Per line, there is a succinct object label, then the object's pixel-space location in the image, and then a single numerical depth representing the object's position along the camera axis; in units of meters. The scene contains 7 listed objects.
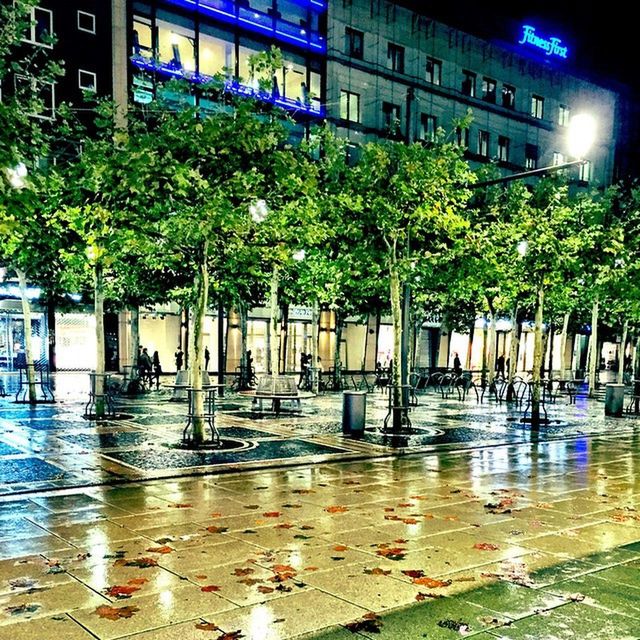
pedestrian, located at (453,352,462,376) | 32.94
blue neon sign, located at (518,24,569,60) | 50.19
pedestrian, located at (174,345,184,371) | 33.47
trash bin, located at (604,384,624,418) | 20.45
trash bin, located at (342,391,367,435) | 14.50
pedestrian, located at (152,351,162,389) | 25.47
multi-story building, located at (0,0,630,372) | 34.16
